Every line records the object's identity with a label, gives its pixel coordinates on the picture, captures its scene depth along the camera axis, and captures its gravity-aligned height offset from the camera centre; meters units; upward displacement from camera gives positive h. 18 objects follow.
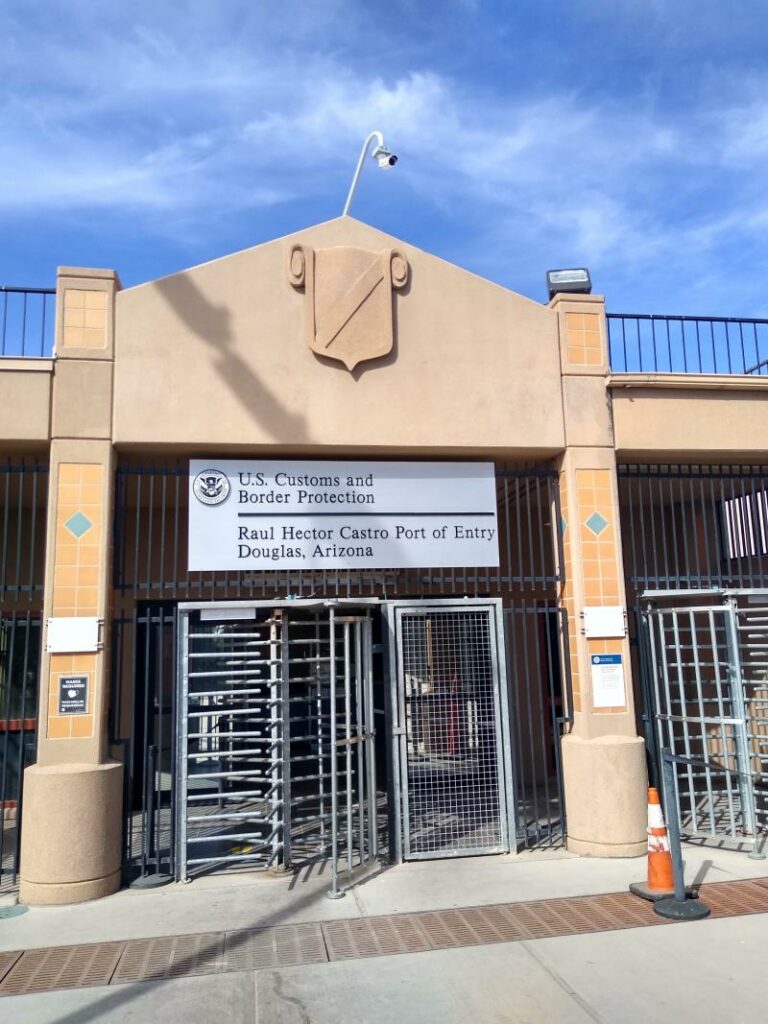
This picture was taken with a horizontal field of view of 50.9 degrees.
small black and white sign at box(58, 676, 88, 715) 7.12 -0.25
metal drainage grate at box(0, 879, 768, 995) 5.26 -1.94
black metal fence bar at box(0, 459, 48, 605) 9.88 +1.88
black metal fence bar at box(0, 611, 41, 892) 10.02 -0.64
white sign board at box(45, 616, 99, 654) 7.20 +0.26
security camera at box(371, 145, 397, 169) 9.34 +5.72
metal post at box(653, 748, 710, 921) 5.93 -1.71
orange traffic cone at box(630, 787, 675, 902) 6.35 -1.63
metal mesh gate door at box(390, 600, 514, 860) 7.78 -0.73
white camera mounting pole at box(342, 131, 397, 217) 9.34 +5.72
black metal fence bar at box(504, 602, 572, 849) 8.19 -0.82
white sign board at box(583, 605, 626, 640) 8.12 +0.29
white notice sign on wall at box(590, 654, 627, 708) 7.97 -0.29
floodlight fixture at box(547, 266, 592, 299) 8.80 +4.00
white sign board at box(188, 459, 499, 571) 7.84 +1.42
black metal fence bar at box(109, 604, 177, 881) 7.34 -1.01
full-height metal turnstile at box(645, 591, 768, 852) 7.71 -0.75
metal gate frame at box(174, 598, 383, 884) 7.13 -0.58
